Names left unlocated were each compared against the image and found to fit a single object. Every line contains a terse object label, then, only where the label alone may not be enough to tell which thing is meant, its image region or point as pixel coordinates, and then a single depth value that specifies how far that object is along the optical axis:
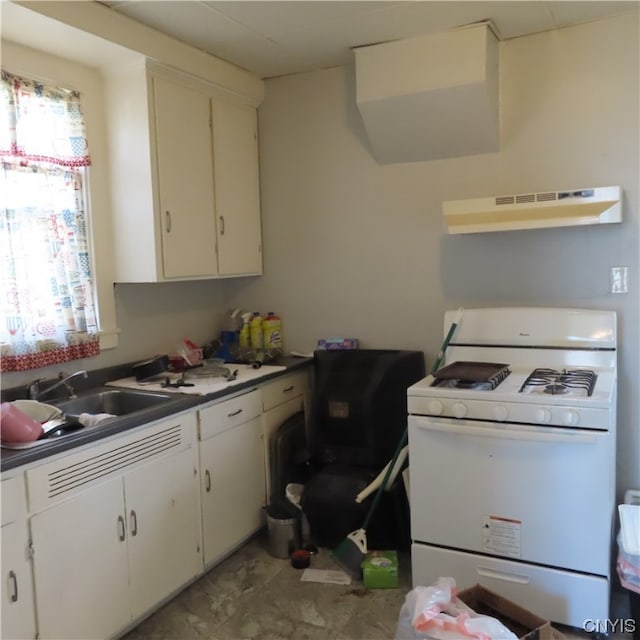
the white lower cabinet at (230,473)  2.62
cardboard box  1.96
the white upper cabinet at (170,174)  2.69
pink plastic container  1.92
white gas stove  2.13
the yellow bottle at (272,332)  3.38
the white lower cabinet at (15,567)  1.80
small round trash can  2.82
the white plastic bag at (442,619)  1.85
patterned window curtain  2.37
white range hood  2.50
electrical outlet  2.66
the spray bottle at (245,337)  3.42
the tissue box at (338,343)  3.26
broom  2.63
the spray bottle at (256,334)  3.39
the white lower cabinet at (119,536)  1.95
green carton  2.55
